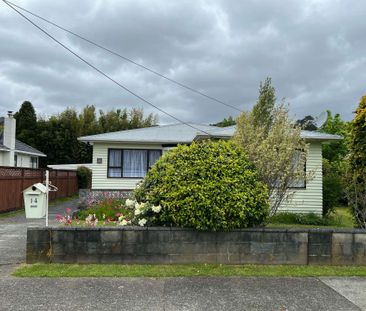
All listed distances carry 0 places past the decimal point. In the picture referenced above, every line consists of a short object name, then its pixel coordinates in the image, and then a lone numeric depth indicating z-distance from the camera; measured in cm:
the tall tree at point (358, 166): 829
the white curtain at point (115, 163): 1812
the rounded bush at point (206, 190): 648
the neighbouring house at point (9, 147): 2498
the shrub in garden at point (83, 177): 2645
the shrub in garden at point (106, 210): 1135
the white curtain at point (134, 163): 1823
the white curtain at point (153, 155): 1851
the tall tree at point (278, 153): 837
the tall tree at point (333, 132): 2471
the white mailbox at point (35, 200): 738
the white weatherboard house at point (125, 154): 1791
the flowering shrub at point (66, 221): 760
